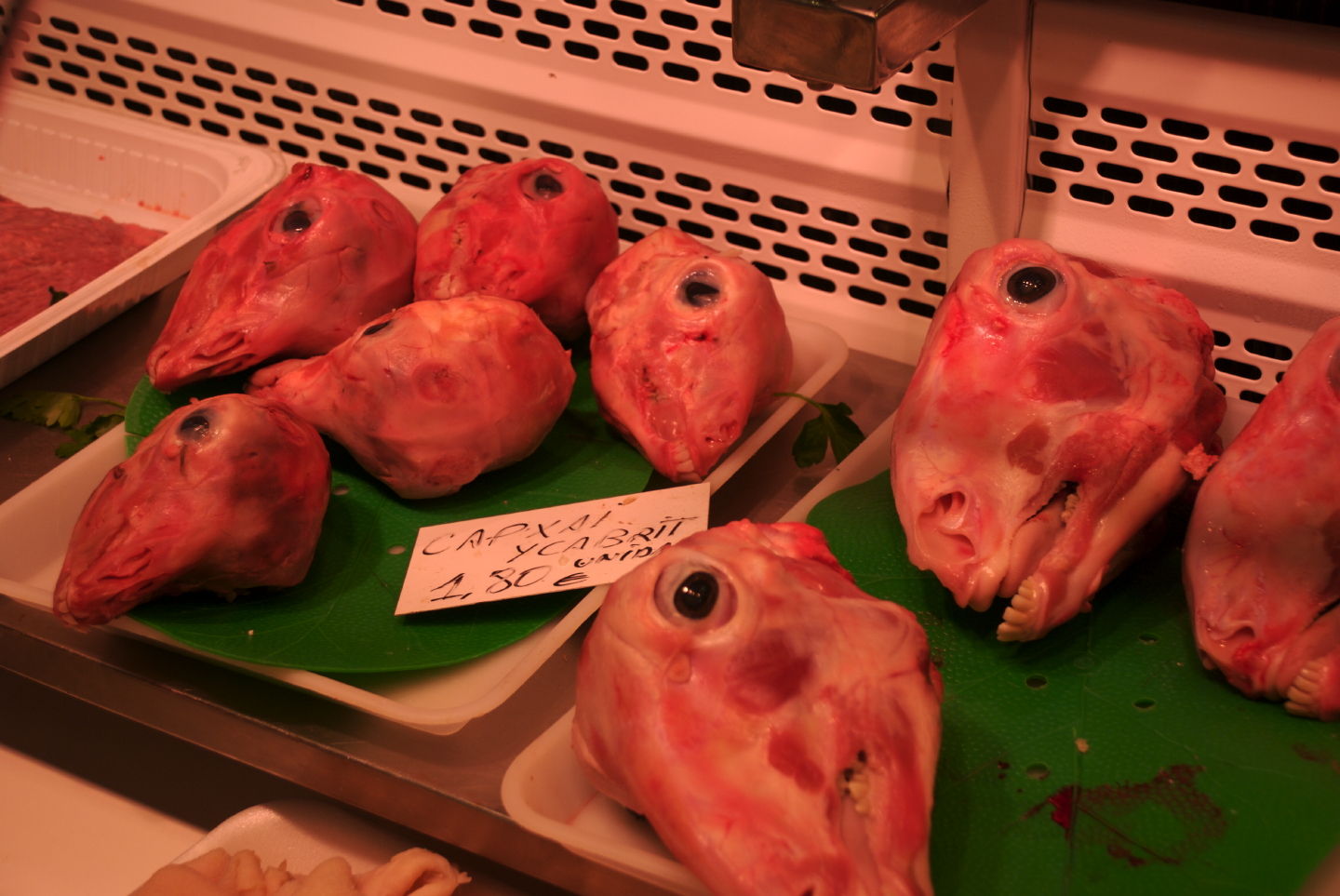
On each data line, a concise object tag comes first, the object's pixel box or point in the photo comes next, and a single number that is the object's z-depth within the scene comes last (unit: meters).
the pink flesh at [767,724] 0.86
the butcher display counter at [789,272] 1.04
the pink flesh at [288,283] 1.45
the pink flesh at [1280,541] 1.01
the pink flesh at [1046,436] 1.08
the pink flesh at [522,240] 1.46
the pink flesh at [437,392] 1.29
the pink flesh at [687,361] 1.31
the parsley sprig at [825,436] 1.40
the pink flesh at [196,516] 1.19
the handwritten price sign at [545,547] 1.24
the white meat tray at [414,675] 1.16
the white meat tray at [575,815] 0.99
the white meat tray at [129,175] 1.73
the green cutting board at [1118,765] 0.97
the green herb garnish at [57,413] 1.57
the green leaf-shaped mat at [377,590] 1.22
